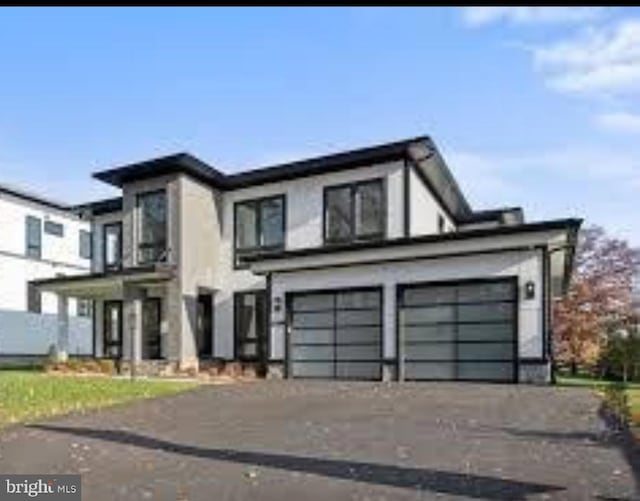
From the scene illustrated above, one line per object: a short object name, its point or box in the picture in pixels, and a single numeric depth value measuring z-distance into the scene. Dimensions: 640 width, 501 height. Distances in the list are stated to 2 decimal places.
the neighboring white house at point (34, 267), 45.44
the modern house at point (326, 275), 24.58
